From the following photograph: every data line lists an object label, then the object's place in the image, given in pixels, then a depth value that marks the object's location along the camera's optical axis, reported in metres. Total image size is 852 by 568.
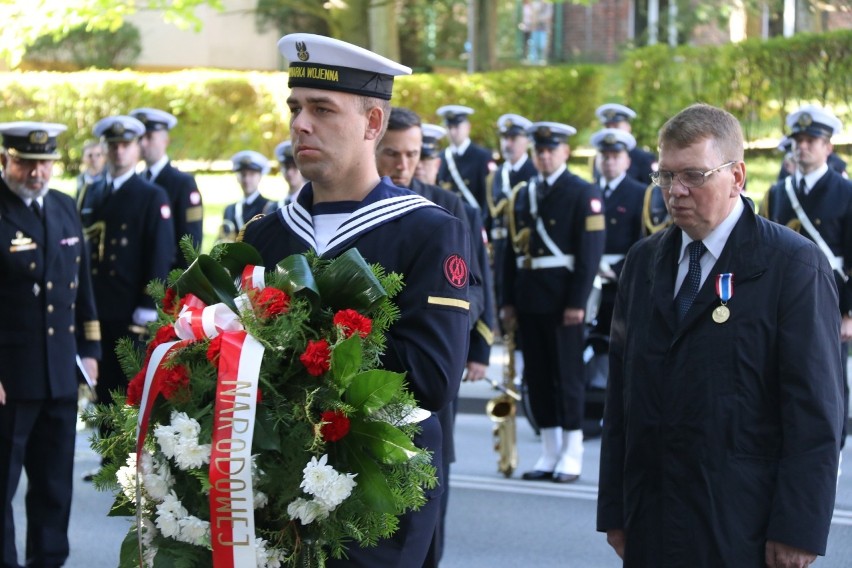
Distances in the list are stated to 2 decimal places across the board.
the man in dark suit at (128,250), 16.03
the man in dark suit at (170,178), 18.12
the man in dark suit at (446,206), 10.78
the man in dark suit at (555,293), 16.12
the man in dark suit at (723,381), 6.45
